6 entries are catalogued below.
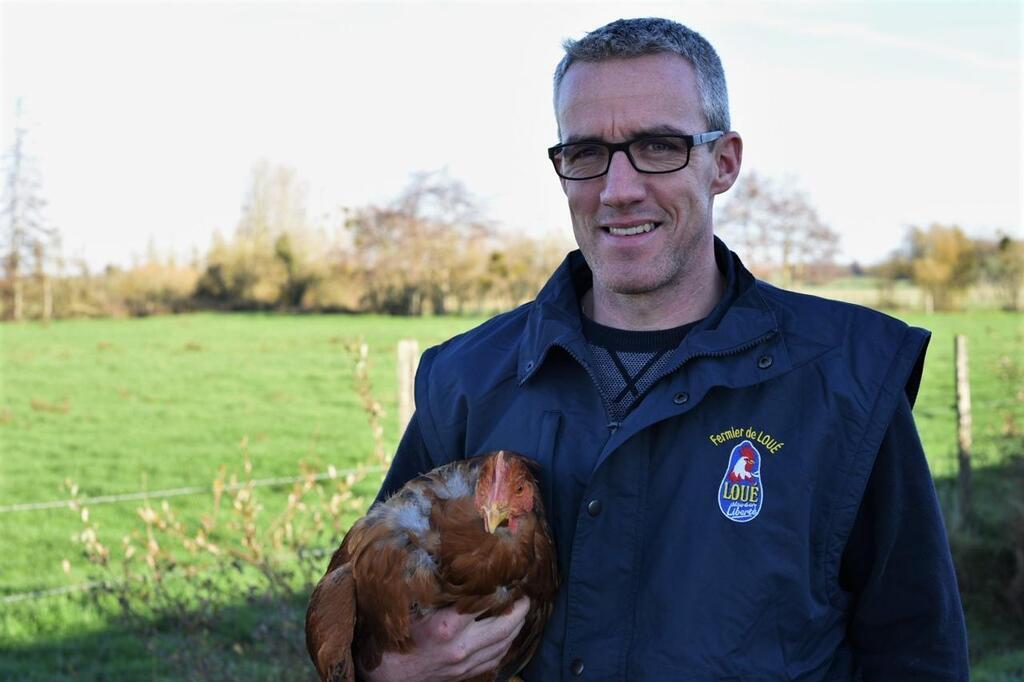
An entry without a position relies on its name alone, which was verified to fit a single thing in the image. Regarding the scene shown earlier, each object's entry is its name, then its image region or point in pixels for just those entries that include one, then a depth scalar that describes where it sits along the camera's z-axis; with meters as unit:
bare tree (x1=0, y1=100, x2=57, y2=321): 16.59
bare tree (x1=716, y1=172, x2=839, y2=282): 17.66
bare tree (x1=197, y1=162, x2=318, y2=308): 31.02
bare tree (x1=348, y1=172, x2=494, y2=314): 24.62
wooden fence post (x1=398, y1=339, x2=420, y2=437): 6.23
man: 2.25
